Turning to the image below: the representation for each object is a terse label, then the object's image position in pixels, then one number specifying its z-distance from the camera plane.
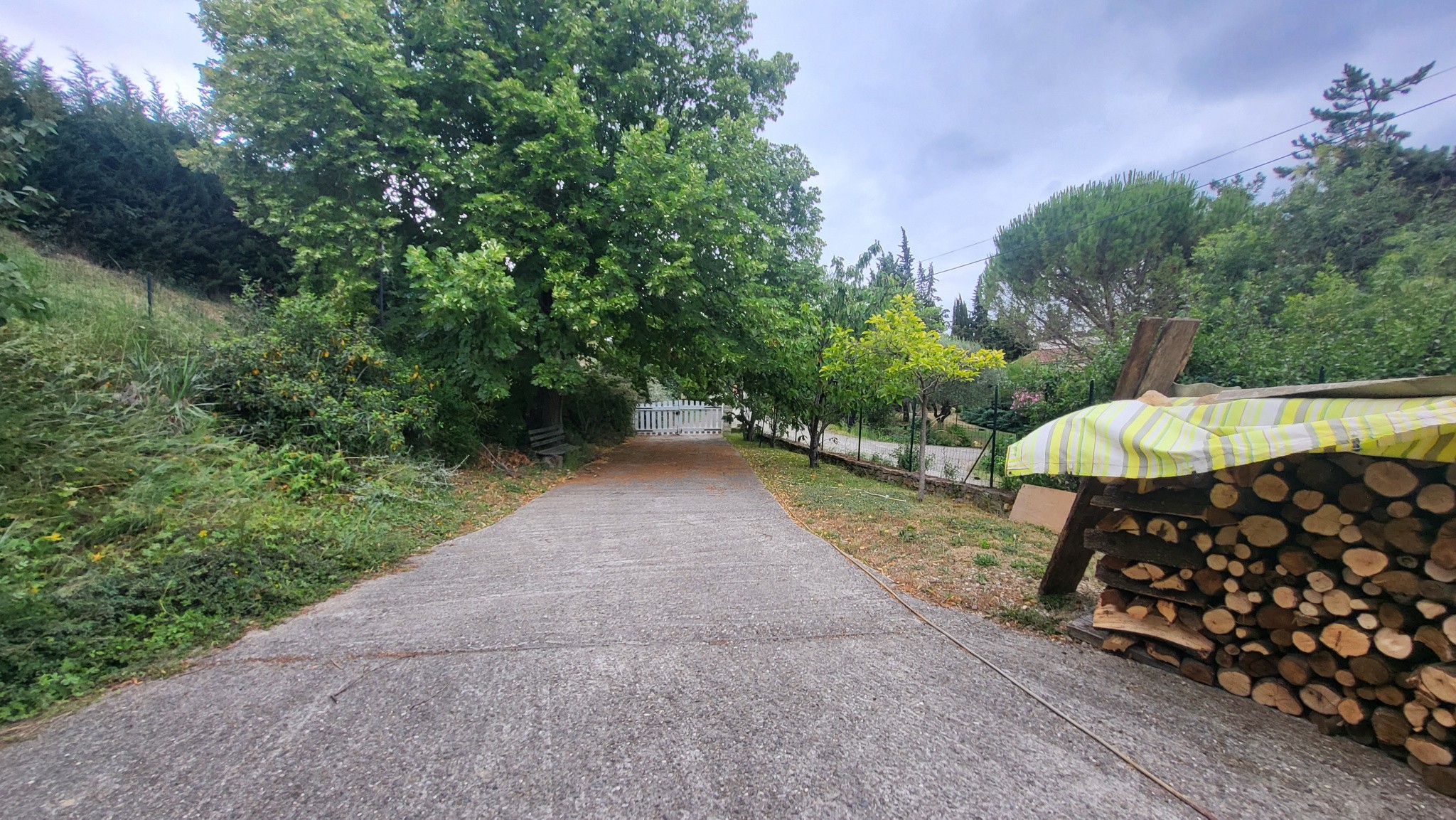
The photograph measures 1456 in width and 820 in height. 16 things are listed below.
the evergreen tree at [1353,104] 17.22
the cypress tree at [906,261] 43.59
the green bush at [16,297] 3.36
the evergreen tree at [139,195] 9.55
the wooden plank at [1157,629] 2.50
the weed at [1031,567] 3.97
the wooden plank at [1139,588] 2.57
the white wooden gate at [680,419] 19.00
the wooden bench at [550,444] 9.52
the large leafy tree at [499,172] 7.04
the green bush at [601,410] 13.33
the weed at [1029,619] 3.13
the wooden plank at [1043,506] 6.25
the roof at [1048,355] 15.19
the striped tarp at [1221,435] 1.81
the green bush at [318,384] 5.44
